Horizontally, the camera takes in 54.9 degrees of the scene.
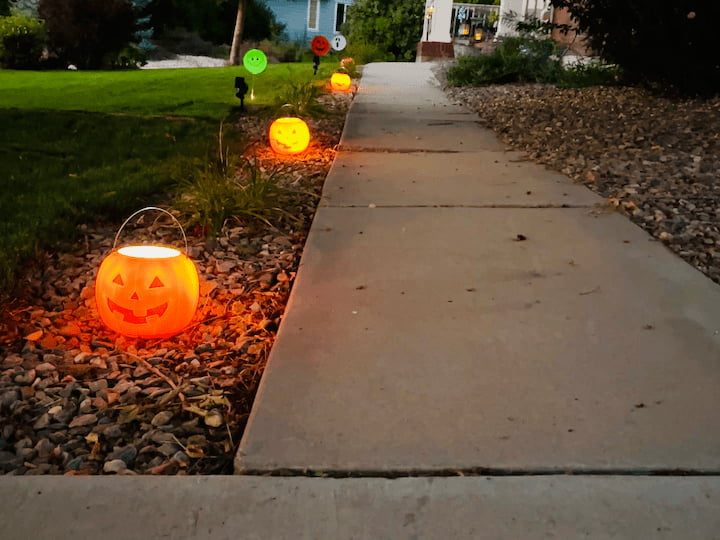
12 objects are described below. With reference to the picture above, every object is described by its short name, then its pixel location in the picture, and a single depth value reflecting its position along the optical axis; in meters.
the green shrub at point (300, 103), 8.73
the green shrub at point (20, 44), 20.12
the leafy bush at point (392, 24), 28.25
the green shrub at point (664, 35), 8.38
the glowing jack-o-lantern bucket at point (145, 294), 2.79
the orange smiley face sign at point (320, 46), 14.30
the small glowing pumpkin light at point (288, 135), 6.34
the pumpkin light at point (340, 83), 12.68
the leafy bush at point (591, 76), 11.22
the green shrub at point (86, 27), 21.33
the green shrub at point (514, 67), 13.36
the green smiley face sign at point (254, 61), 10.53
